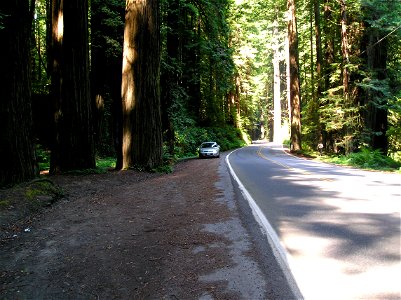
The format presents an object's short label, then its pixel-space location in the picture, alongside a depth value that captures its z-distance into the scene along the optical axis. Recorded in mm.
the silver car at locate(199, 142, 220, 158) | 30250
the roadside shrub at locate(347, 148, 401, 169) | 19328
